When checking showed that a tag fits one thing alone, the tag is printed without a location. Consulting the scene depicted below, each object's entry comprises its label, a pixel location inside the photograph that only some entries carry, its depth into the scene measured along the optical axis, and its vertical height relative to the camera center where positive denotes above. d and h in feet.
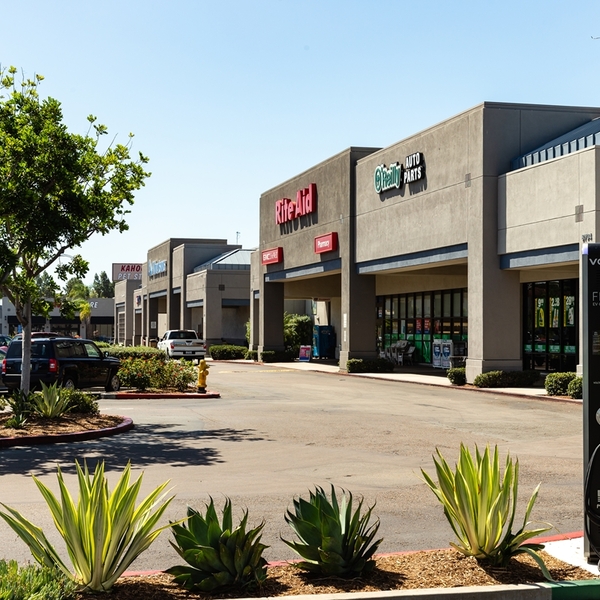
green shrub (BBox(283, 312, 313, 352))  189.78 -0.01
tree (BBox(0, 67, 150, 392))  54.03 +8.77
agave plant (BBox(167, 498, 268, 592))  20.16 -5.14
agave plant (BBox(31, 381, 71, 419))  56.18 -4.69
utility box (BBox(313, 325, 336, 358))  179.01 -2.02
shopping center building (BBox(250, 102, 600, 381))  91.61 +12.41
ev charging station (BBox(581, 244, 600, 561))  22.84 -1.12
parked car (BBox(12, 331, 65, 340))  114.90 -0.66
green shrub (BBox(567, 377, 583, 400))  81.25 -5.26
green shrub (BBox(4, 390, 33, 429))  53.11 -4.99
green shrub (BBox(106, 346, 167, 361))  122.62 -3.07
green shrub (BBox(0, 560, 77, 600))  17.87 -5.29
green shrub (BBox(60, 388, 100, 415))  59.89 -5.00
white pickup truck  159.12 -2.62
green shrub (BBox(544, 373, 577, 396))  85.10 -4.83
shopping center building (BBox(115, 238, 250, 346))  214.48 +10.65
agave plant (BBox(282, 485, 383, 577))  21.02 -5.00
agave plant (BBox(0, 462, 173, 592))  19.48 -4.49
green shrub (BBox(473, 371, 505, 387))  96.68 -5.17
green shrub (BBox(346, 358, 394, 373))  129.90 -5.03
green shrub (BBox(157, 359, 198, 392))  90.84 -4.79
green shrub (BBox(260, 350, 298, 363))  169.58 -4.81
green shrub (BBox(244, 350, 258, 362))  178.83 -4.94
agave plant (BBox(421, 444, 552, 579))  21.79 -4.38
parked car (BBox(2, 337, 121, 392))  79.61 -3.16
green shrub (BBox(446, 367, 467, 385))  101.76 -5.04
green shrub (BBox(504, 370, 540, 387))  97.71 -5.13
